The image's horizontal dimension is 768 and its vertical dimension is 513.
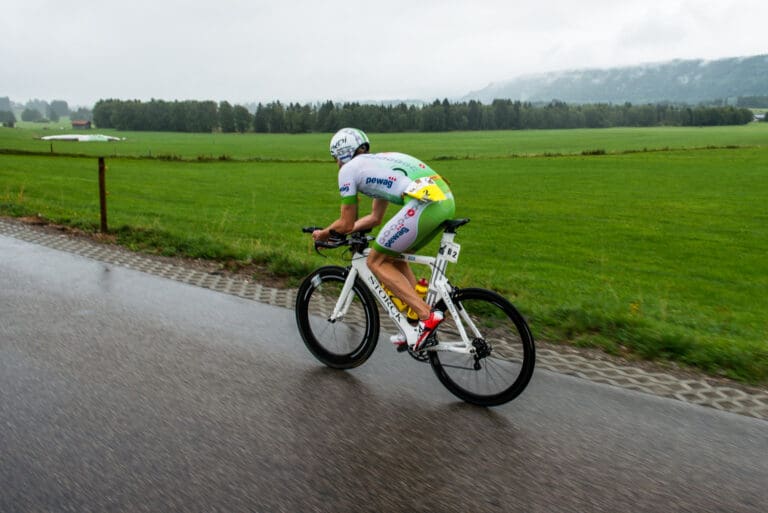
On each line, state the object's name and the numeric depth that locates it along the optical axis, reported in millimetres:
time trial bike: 4625
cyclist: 4871
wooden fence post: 12141
